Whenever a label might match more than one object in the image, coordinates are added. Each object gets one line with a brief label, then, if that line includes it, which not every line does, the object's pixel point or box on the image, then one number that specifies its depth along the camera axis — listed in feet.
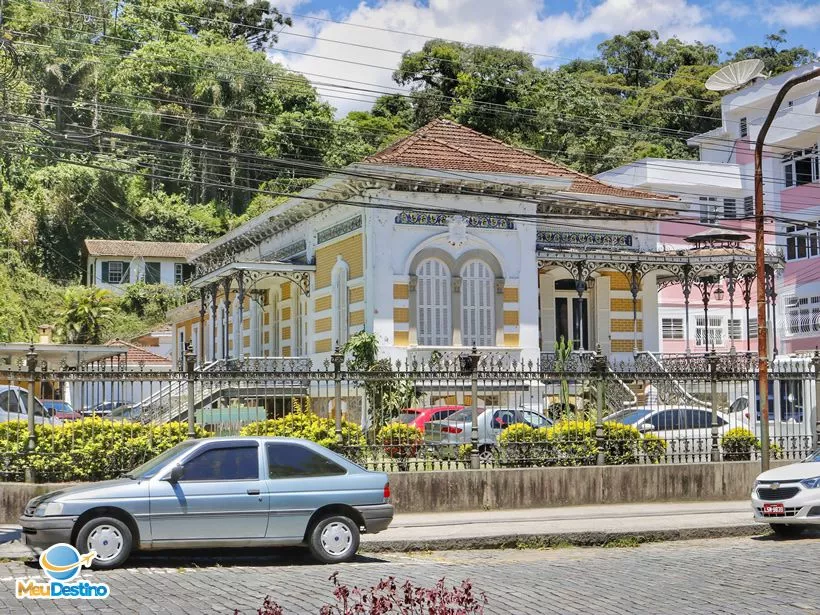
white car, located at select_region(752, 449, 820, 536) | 51.90
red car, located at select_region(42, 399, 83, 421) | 58.44
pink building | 156.66
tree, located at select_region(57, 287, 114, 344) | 186.70
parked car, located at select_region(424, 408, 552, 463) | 62.44
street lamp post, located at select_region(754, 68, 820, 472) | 66.03
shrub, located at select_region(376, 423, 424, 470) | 61.26
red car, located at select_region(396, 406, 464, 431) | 64.69
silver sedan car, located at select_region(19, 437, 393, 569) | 41.24
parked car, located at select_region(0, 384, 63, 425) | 58.95
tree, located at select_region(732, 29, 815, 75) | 255.29
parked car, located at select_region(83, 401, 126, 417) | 57.98
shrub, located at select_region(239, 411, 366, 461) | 60.70
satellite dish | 166.91
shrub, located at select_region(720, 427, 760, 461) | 68.90
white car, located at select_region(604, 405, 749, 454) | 67.21
